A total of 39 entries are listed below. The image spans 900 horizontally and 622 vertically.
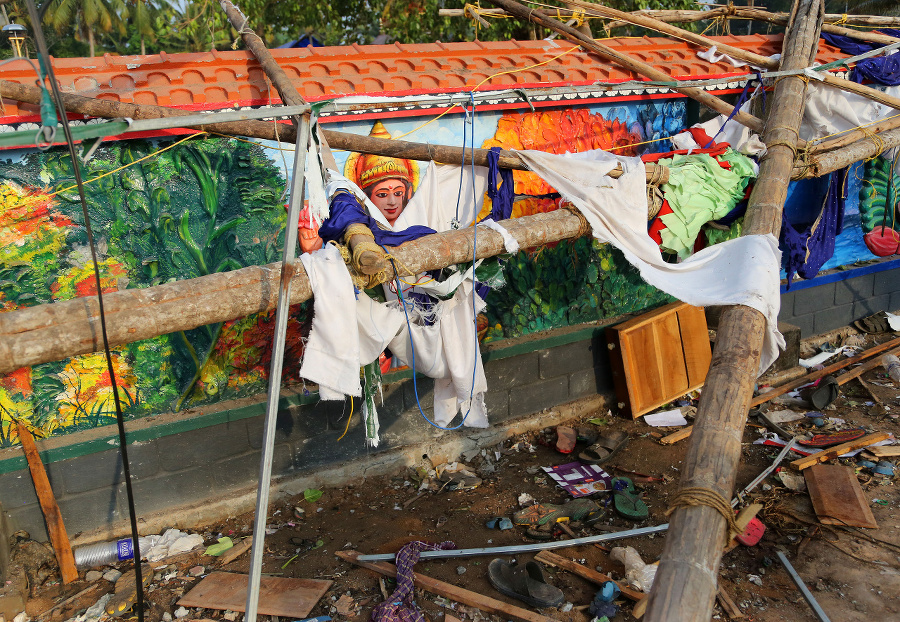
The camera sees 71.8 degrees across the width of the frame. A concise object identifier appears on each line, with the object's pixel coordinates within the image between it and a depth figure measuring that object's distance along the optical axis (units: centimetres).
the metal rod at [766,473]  448
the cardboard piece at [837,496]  417
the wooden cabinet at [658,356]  563
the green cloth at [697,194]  404
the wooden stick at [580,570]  357
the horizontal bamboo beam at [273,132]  328
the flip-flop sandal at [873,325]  748
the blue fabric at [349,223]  290
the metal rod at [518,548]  397
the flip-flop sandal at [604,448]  511
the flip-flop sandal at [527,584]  355
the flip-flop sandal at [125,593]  373
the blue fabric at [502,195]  382
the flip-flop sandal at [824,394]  580
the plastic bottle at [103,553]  405
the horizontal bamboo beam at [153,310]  207
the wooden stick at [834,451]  479
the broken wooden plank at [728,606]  346
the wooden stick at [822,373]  595
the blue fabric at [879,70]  600
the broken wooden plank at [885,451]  487
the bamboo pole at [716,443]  206
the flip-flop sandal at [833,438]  508
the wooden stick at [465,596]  347
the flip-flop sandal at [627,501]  432
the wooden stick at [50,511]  389
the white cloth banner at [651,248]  318
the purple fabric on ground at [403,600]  350
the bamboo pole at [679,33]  532
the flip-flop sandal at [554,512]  433
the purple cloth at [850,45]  616
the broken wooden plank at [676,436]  534
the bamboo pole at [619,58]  471
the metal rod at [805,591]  344
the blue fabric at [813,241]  497
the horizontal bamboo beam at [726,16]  621
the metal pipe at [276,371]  218
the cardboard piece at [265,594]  363
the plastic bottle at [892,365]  627
